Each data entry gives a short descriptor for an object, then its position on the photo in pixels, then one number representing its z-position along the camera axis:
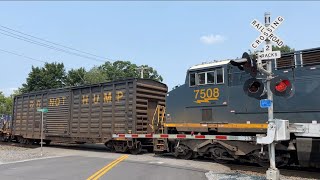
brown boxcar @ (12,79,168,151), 12.87
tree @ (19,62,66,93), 46.49
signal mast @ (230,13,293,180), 6.11
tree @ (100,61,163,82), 53.85
